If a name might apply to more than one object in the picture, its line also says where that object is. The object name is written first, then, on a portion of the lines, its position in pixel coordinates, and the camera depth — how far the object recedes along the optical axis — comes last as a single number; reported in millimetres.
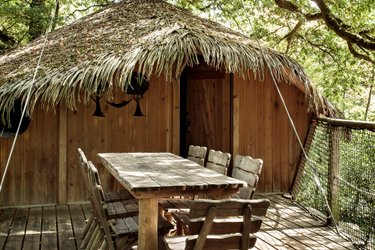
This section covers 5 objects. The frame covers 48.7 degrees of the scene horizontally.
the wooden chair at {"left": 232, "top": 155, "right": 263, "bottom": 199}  3521
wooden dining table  2934
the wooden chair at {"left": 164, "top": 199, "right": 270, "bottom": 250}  2371
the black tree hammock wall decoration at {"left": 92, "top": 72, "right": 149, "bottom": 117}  5536
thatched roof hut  5156
